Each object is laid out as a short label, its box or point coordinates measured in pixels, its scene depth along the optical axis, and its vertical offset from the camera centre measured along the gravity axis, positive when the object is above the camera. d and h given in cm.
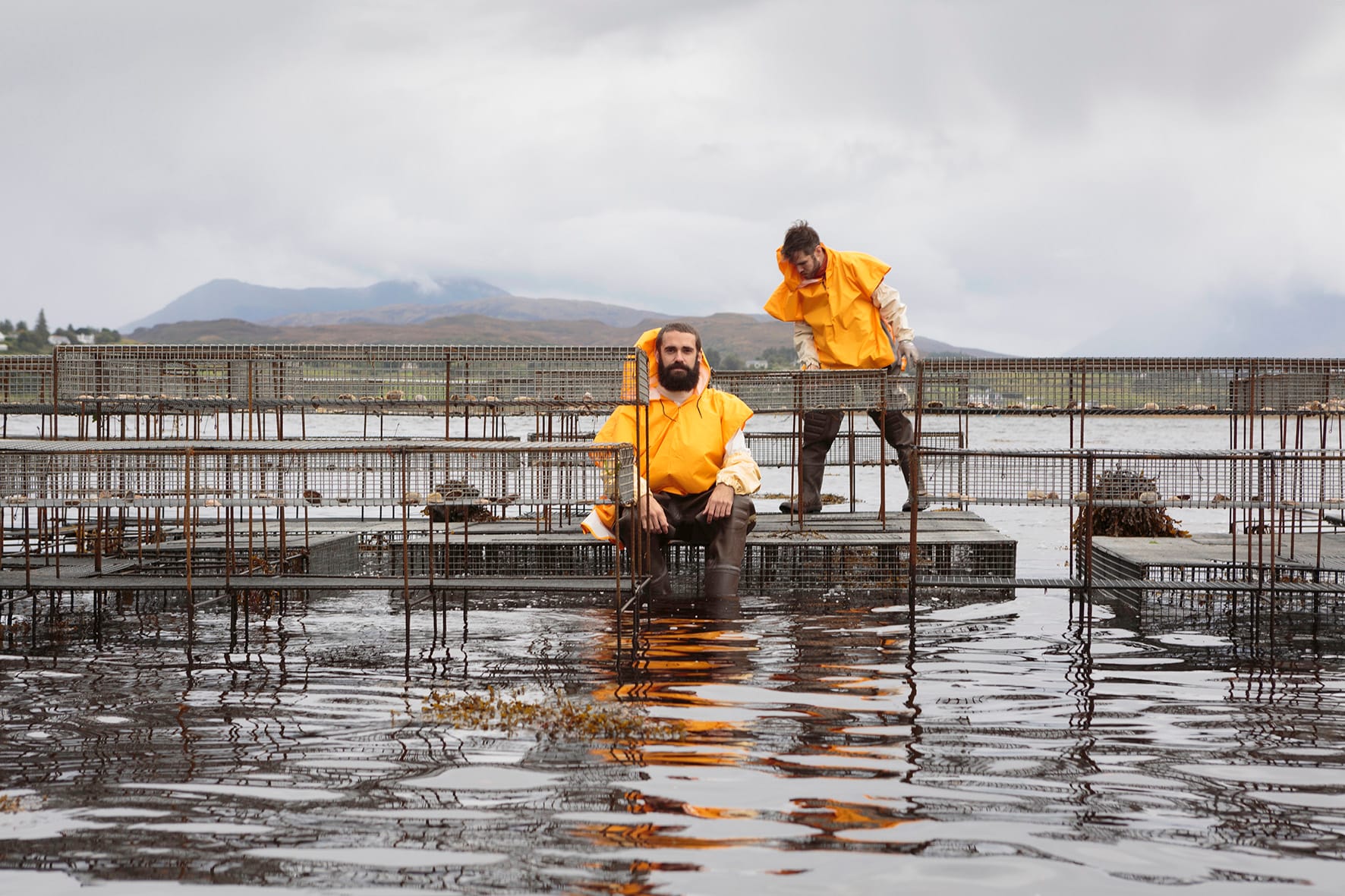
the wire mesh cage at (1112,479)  735 -22
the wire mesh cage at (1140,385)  951 +46
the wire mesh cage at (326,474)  660 -18
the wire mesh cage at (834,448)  1328 -5
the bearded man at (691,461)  809 -11
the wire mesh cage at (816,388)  998 +45
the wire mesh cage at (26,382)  1082 +56
